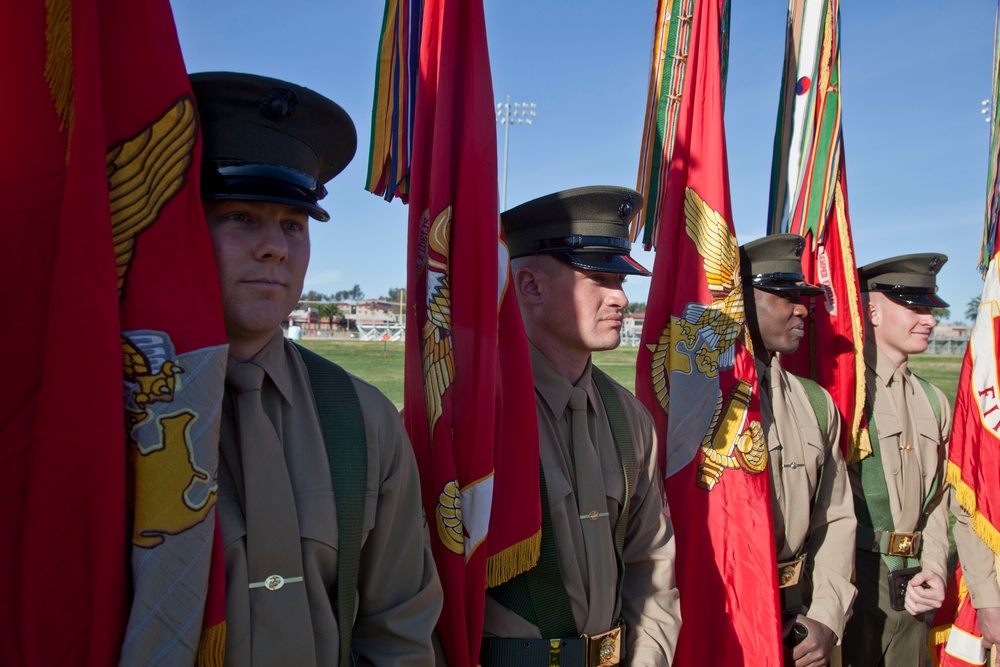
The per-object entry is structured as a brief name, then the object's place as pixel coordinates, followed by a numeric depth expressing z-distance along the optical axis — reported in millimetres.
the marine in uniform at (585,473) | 2312
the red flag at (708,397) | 3172
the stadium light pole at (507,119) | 26580
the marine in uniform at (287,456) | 1581
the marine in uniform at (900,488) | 3965
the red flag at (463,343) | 2166
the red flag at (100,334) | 1344
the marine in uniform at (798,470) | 3363
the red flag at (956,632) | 3695
